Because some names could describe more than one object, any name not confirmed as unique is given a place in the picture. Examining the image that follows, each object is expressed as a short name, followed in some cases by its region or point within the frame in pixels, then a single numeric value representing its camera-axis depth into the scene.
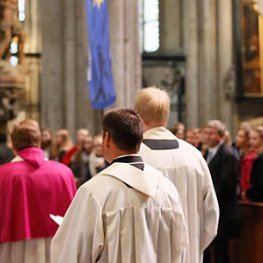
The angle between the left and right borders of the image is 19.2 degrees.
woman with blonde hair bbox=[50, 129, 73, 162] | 11.70
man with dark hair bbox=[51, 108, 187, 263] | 3.60
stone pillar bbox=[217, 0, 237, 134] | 19.89
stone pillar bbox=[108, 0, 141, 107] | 11.94
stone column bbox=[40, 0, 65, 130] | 18.06
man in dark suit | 7.64
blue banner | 10.35
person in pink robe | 5.53
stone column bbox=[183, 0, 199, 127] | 20.14
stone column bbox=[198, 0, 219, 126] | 19.98
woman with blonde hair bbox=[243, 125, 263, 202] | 7.73
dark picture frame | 19.73
